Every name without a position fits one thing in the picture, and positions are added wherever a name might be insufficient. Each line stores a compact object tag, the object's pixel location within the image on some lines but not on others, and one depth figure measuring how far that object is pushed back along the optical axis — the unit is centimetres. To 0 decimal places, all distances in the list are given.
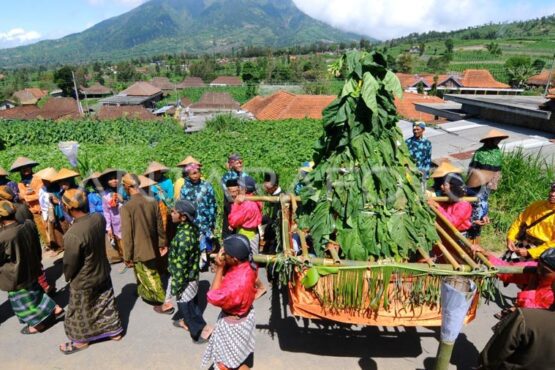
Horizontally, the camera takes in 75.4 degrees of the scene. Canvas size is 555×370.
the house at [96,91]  7575
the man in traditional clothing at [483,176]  475
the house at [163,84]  7912
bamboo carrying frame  263
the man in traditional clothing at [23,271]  373
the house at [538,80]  5066
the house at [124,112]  3562
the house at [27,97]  6769
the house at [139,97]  5953
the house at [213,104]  4156
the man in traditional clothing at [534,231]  380
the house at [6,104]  6476
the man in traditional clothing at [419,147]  583
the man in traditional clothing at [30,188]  605
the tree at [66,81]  7550
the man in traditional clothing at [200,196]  493
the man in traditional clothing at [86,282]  352
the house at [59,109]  4478
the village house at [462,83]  5322
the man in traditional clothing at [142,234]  418
